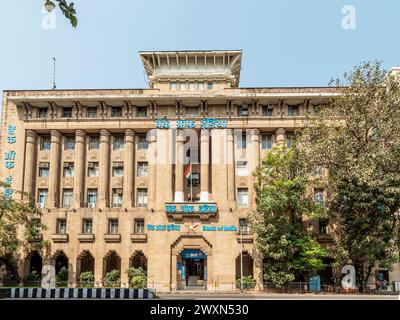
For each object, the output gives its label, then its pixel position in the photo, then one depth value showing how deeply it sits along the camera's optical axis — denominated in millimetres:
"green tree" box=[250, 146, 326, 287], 41594
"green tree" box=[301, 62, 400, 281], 36844
